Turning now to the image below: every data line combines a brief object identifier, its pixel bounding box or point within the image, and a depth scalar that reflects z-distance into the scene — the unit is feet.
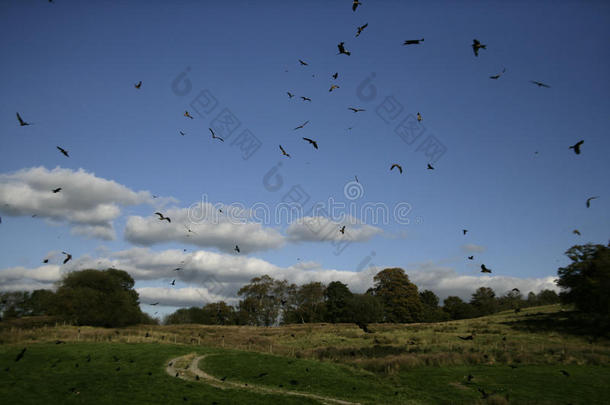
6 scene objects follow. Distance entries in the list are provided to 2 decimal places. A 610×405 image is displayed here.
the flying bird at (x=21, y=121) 60.70
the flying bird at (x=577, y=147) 63.52
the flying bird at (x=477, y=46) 64.85
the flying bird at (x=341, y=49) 68.95
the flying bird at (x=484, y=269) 72.90
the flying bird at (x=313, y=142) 72.66
